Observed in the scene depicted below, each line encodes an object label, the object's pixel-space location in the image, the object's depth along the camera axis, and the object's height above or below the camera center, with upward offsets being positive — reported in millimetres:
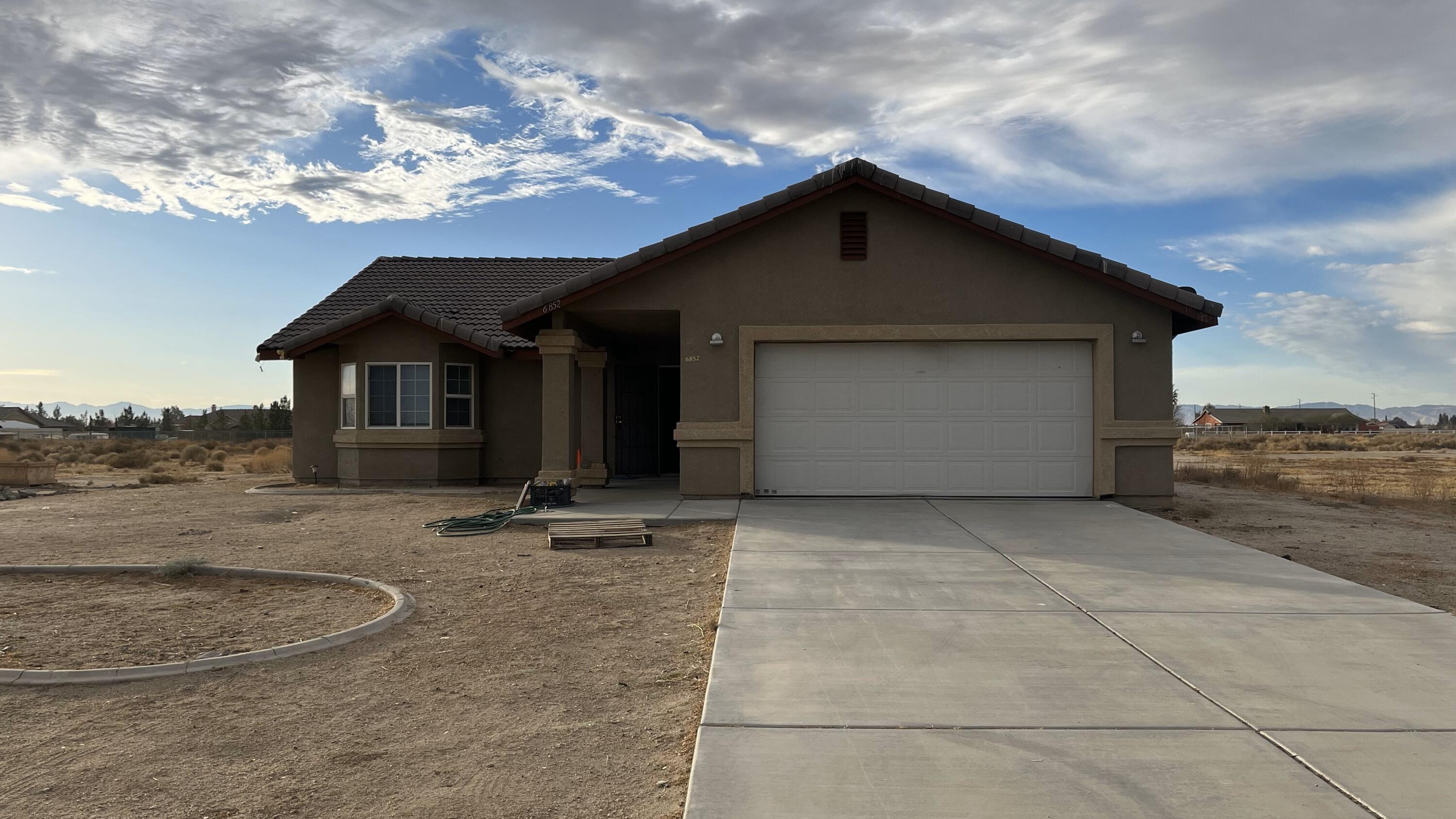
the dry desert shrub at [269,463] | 25625 -944
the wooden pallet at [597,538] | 10547 -1237
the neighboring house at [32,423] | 77812 +673
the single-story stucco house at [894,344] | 13523 +1212
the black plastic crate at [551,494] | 13570 -968
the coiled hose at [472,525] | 11750 -1229
